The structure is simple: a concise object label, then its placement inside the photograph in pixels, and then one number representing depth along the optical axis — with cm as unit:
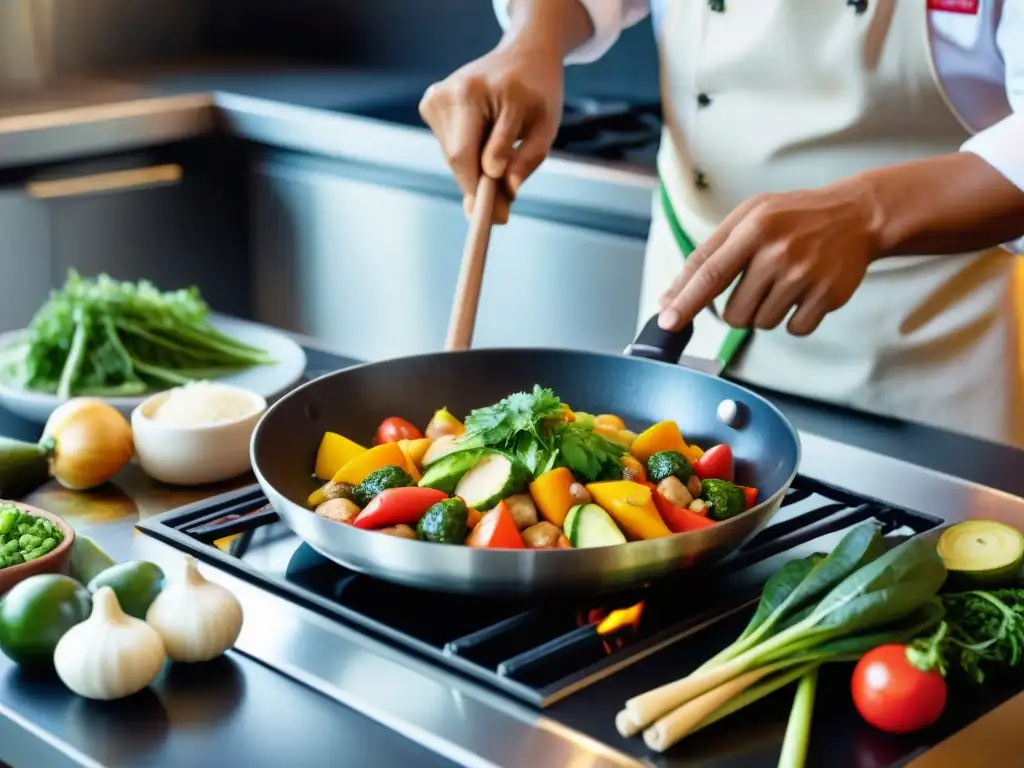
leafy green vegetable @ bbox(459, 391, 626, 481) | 135
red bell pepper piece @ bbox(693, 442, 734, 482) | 143
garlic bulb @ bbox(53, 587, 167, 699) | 118
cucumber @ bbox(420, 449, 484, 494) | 136
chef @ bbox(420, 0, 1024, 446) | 161
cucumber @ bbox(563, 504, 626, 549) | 128
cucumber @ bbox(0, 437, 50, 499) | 148
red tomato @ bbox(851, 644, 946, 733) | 115
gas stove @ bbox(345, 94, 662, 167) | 260
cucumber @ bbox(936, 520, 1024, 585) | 130
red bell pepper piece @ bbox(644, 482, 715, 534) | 132
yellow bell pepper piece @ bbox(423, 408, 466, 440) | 147
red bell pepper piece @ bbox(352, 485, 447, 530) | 131
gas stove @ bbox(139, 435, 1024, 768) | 115
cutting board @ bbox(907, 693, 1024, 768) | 115
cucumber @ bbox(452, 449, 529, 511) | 132
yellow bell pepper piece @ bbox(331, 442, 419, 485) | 139
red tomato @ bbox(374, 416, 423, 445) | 148
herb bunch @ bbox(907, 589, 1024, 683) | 121
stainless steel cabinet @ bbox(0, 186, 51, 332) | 280
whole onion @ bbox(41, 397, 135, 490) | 149
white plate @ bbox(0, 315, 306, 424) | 163
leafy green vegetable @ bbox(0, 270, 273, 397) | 168
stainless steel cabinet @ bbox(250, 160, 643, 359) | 262
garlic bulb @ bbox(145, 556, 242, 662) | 122
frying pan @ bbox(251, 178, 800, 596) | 123
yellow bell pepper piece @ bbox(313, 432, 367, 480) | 145
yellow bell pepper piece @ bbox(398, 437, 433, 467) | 141
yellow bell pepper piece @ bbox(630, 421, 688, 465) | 143
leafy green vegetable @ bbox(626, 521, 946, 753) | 117
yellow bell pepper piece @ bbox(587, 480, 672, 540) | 130
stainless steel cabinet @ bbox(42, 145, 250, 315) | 289
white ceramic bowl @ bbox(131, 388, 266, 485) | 150
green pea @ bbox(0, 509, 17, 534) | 132
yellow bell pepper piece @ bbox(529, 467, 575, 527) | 132
